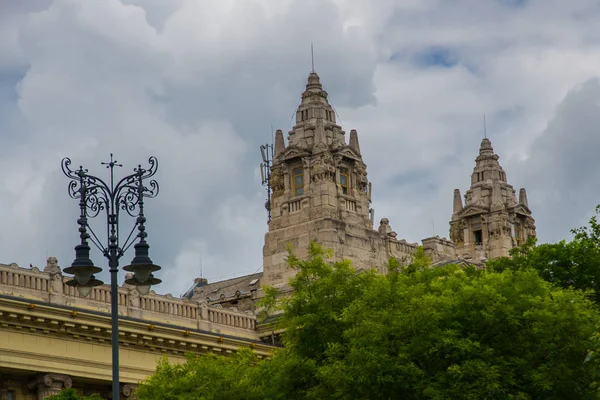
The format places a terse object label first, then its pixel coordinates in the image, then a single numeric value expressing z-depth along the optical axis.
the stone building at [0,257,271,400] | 56.50
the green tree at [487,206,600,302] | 55.94
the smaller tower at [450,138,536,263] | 111.56
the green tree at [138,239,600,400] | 44.56
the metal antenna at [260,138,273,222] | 96.44
